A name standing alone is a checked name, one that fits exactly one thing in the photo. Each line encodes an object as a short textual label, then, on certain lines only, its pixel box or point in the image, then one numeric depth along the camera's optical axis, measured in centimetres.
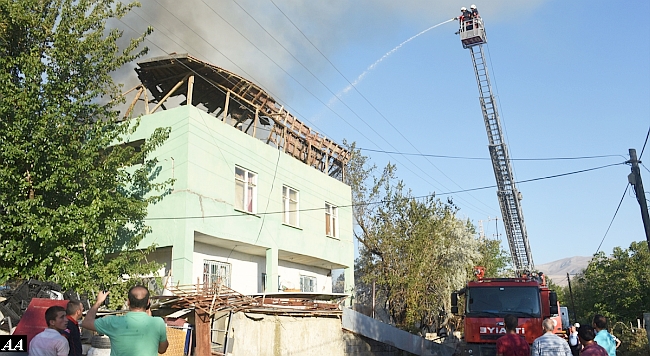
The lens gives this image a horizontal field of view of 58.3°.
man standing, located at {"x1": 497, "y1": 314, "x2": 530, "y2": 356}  745
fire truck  1397
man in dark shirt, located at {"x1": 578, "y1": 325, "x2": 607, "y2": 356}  690
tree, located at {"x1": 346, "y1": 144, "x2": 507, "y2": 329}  2452
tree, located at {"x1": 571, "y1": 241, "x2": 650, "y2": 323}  4181
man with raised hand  445
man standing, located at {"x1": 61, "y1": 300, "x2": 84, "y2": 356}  601
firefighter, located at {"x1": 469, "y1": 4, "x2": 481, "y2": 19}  2862
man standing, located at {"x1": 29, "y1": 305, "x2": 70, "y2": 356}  515
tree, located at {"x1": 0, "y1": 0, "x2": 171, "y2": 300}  1241
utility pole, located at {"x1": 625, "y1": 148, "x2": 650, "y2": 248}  1501
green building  1644
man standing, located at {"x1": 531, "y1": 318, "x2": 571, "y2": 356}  677
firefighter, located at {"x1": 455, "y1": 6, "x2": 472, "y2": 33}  2875
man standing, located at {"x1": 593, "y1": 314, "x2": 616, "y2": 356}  820
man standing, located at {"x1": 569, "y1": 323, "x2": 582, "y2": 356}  1279
